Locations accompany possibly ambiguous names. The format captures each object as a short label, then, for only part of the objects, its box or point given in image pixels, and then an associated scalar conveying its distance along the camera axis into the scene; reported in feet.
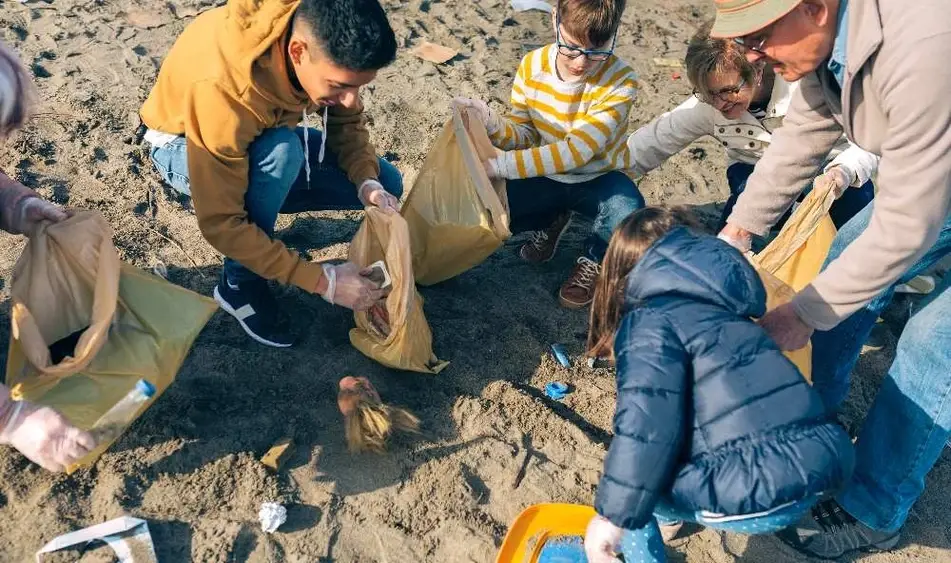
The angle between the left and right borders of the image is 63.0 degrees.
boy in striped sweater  9.81
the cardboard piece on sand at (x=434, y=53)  15.44
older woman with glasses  9.45
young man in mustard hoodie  7.34
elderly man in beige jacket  5.80
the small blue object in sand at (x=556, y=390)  9.75
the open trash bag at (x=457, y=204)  9.95
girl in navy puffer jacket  6.04
